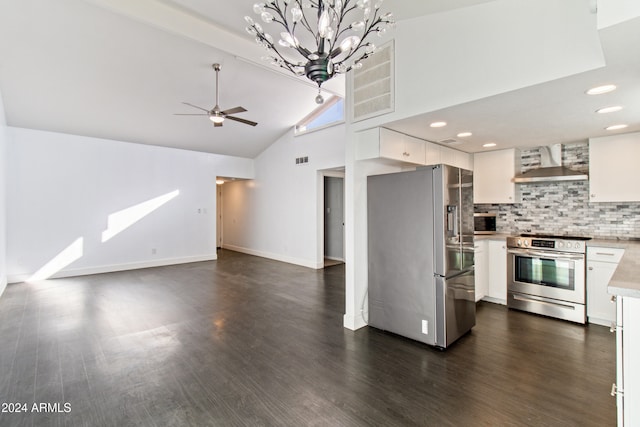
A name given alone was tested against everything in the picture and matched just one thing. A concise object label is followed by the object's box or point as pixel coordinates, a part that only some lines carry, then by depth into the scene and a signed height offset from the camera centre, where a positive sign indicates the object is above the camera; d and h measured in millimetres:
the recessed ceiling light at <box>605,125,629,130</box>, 3037 +893
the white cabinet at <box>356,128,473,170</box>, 3041 +737
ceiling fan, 4315 +1532
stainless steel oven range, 3311 -776
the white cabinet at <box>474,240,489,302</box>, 3904 -762
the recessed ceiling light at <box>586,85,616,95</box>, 2049 +878
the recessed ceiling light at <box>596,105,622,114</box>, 2465 +885
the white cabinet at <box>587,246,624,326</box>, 3138 -778
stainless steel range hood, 3644 +538
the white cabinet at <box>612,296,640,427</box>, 1350 -719
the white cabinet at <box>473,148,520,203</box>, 4148 +538
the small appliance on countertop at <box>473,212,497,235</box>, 4609 -157
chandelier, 1652 +1075
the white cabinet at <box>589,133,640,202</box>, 3287 +511
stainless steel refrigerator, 2807 -423
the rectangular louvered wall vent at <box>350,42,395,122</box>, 2842 +1323
